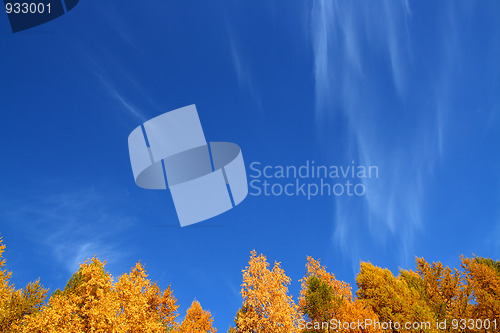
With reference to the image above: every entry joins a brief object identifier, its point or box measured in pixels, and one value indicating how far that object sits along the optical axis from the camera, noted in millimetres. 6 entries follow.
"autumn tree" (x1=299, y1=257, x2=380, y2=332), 21375
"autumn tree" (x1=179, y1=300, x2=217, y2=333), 43156
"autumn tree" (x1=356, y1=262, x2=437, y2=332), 23047
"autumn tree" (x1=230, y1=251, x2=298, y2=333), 19141
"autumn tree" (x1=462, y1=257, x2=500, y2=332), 26750
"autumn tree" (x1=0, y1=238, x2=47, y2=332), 22223
